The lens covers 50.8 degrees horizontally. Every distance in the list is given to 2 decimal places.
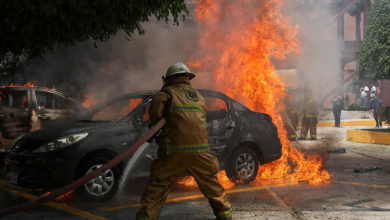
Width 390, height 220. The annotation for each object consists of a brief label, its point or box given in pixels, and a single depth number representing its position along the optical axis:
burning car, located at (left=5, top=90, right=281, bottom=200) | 5.30
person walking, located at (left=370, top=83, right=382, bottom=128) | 17.46
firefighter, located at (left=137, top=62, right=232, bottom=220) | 3.95
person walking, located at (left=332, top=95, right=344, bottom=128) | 18.08
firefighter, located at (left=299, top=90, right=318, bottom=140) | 13.44
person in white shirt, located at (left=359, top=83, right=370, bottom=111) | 24.62
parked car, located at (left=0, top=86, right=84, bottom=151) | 8.41
